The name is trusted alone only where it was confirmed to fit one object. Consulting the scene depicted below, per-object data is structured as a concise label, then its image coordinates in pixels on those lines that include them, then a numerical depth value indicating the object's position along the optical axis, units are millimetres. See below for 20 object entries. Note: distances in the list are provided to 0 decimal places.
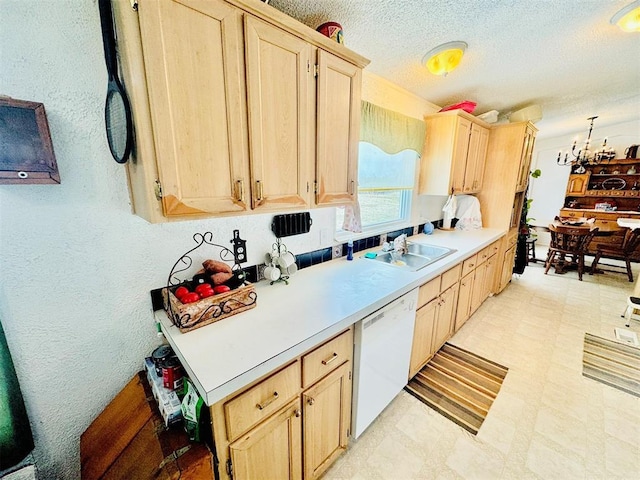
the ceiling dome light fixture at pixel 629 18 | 1374
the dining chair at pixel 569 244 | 3797
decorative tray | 1015
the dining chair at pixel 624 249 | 3922
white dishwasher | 1303
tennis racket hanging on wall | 811
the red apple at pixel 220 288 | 1133
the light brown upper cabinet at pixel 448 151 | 2451
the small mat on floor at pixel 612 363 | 1954
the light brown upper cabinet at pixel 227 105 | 801
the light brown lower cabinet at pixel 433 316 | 1780
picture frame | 788
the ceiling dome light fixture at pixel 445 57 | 1594
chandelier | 5223
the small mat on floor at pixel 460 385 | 1714
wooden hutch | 5141
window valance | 1842
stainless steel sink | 2145
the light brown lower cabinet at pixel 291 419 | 865
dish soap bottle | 1970
